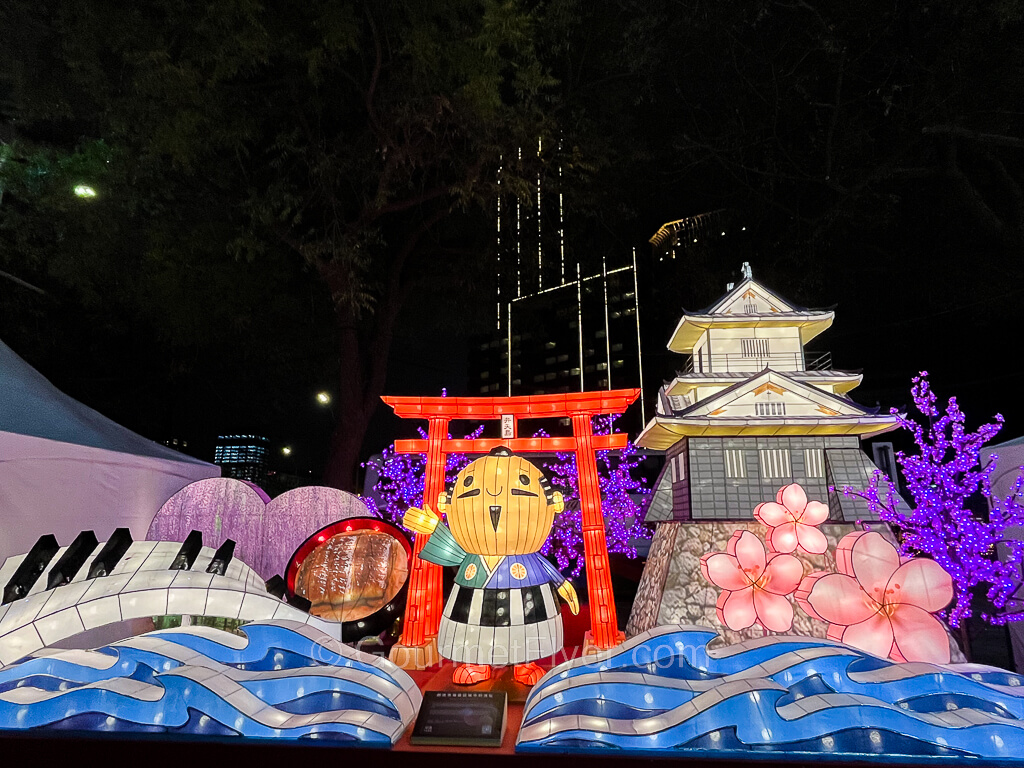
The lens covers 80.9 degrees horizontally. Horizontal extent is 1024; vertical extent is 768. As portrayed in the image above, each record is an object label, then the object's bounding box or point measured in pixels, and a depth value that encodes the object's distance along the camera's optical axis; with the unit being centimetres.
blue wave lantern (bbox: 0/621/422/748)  291
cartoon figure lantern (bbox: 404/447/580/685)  435
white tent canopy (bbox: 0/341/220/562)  548
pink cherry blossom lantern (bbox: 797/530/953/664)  383
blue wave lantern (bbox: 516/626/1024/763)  266
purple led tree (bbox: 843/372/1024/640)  566
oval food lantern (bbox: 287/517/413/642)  612
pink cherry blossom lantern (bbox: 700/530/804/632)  466
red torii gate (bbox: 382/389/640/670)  572
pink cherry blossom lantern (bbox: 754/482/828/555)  498
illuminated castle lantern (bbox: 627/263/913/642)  649
